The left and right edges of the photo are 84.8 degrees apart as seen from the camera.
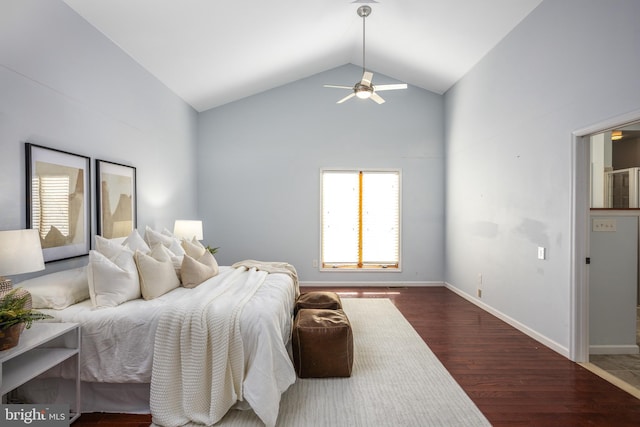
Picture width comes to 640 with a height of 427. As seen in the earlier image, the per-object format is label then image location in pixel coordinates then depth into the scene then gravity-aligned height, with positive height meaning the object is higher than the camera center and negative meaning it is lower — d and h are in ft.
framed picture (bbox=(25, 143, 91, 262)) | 8.96 +0.31
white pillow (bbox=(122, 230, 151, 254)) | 11.27 -1.03
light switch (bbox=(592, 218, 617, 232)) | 11.16 -0.41
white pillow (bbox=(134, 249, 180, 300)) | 9.29 -1.78
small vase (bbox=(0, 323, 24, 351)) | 5.98 -2.17
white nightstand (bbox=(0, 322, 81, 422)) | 6.10 -2.95
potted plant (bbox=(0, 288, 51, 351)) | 5.99 -1.89
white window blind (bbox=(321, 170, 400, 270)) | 21.17 -0.47
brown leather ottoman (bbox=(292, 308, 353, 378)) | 9.30 -3.70
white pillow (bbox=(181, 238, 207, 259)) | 12.39 -1.36
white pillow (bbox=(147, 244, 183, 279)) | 10.47 -1.34
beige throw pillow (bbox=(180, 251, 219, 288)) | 10.66 -1.90
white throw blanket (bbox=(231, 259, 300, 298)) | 12.98 -2.15
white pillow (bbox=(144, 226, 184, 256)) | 12.48 -1.09
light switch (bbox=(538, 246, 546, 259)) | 11.93 -1.40
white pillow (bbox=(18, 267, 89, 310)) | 8.04 -1.85
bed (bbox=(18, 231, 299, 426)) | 7.47 -3.26
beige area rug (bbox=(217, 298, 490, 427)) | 7.55 -4.49
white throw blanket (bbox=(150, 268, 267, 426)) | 7.45 -3.36
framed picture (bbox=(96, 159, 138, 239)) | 11.71 +0.45
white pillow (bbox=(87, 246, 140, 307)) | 8.45 -1.74
